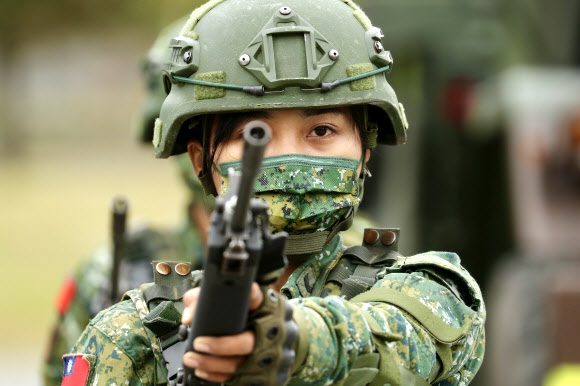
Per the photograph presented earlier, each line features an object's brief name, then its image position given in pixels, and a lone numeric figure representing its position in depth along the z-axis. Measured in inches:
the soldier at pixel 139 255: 624.1
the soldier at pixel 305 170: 322.3
